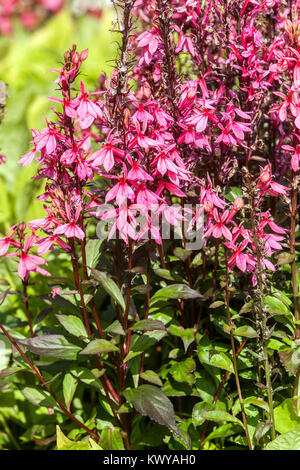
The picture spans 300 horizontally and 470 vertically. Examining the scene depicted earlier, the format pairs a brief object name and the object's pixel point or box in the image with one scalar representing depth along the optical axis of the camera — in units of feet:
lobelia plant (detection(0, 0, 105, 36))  20.12
